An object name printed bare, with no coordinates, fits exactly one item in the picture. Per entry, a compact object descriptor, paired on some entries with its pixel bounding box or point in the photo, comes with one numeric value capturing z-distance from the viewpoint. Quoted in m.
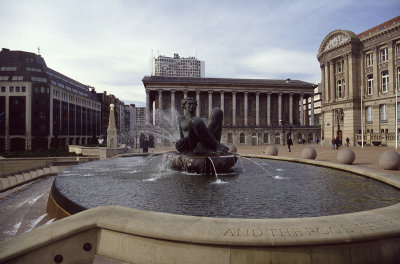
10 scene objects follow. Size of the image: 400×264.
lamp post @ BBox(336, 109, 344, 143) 46.79
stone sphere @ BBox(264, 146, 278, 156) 19.76
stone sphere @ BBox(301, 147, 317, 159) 16.88
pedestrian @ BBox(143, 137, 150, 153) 26.34
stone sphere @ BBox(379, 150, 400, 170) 12.05
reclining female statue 10.35
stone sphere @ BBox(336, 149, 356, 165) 14.15
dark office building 57.70
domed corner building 38.97
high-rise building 144.62
